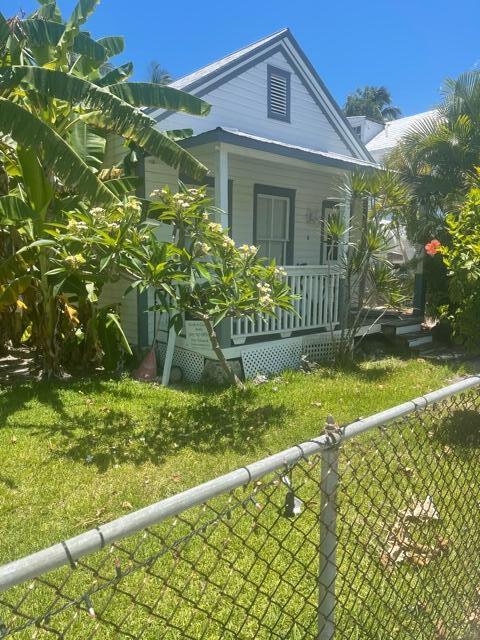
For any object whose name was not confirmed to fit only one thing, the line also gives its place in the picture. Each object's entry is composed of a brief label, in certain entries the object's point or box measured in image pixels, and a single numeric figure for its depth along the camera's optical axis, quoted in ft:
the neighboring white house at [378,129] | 84.56
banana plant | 18.85
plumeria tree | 18.08
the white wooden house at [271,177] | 26.21
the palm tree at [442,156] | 34.42
